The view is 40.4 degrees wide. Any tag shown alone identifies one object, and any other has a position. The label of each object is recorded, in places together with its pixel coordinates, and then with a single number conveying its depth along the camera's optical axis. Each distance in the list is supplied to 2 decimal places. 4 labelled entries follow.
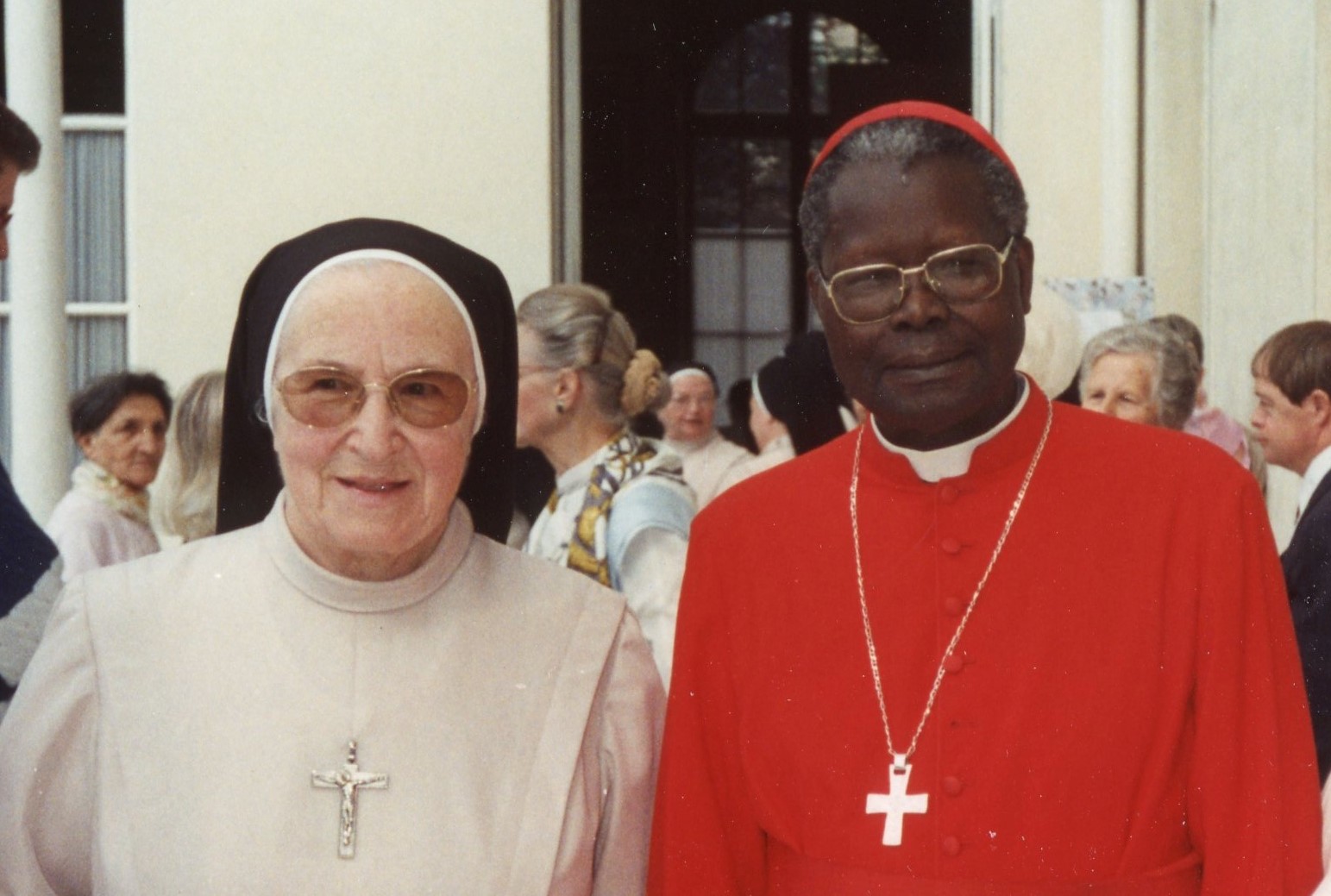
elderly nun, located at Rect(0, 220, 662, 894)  2.34
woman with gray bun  4.03
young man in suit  4.29
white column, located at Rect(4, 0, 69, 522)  5.87
